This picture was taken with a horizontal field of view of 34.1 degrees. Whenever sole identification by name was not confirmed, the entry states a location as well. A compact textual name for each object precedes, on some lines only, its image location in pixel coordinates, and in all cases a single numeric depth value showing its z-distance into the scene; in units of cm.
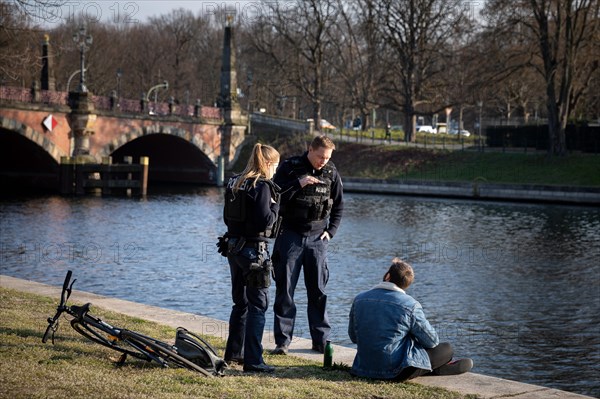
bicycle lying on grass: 852
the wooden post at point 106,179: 4725
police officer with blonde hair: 891
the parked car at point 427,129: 8708
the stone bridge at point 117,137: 4647
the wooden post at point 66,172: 4731
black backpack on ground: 859
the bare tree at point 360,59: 6438
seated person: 867
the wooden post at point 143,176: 4881
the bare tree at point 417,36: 6075
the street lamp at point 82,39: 4302
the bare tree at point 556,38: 4828
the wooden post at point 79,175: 4712
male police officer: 1022
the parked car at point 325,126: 7010
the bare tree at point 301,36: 6625
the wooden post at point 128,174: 4833
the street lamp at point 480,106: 5780
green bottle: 936
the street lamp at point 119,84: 7379
